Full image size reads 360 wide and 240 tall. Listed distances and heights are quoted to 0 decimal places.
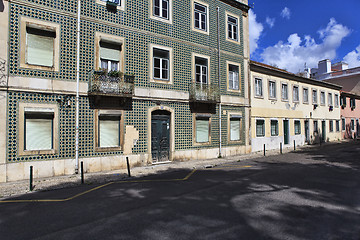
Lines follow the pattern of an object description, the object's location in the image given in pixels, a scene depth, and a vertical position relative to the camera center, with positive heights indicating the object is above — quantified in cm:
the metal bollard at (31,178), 806 -170
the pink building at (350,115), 3119 +190
